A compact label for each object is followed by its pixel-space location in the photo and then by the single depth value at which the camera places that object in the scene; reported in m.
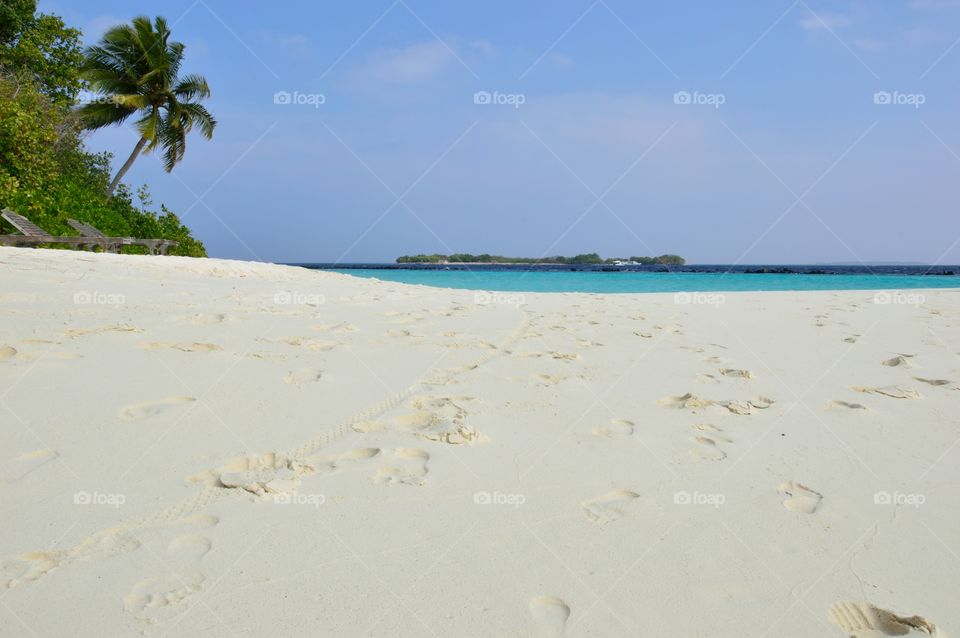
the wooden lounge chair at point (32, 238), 12.14
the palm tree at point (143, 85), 21.70
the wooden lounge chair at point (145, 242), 16.59
